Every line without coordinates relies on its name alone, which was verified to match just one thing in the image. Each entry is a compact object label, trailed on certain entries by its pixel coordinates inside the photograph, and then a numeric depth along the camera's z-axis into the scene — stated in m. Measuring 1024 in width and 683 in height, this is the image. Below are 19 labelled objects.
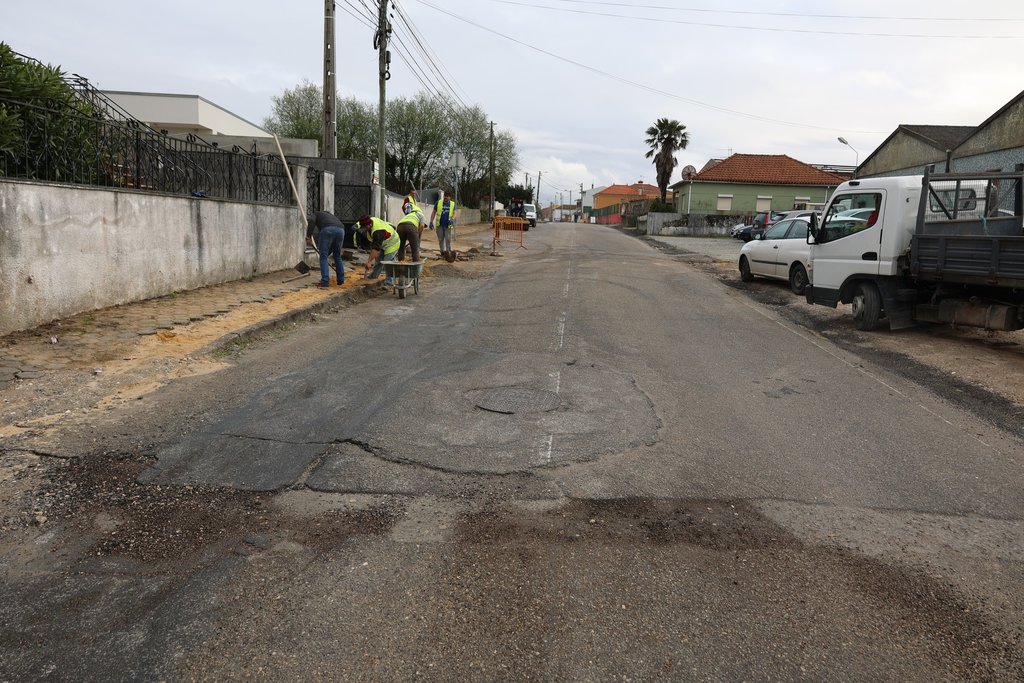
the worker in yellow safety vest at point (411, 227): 12.84
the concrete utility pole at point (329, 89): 17.25
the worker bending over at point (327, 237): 12.23
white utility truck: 8.85
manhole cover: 5.96
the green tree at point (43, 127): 7.84
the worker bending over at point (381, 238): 12.51
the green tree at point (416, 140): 47.56
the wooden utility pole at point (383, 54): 22.47
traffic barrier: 30.12
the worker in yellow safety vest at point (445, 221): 19.39
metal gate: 19.96
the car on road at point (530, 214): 56.88
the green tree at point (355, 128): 46.62
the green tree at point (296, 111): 46.97
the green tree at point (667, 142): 57.56
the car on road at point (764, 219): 27.19
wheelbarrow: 12.52
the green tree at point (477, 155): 52.56
